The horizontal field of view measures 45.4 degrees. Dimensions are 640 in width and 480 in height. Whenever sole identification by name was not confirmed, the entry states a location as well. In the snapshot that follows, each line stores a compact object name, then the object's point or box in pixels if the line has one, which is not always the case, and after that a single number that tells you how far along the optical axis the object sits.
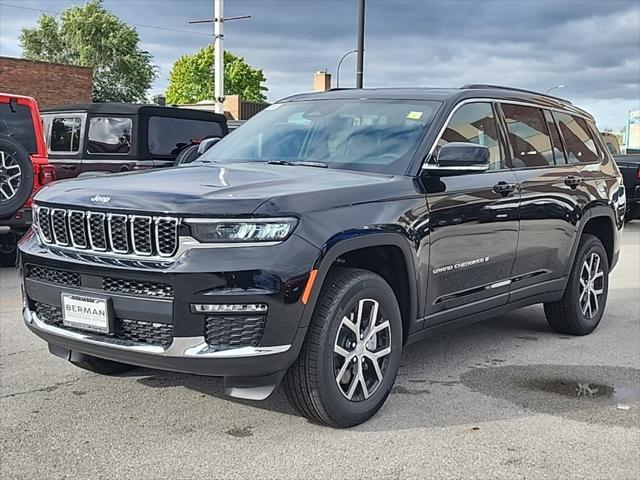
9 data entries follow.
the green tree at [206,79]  79.56
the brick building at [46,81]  24.22
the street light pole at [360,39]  16.94
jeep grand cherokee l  3.44
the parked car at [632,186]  15.42
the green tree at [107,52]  52.56
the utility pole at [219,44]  27.42
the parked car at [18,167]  7.86
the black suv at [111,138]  10.48
